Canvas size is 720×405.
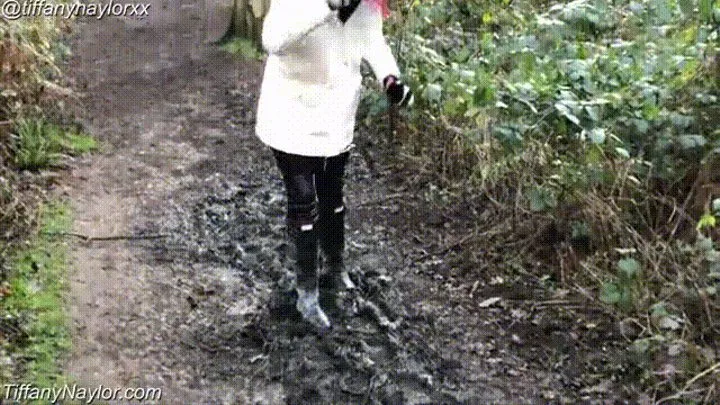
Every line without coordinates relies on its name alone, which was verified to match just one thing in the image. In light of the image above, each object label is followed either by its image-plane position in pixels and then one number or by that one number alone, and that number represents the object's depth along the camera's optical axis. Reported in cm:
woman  392
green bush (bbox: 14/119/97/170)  588
